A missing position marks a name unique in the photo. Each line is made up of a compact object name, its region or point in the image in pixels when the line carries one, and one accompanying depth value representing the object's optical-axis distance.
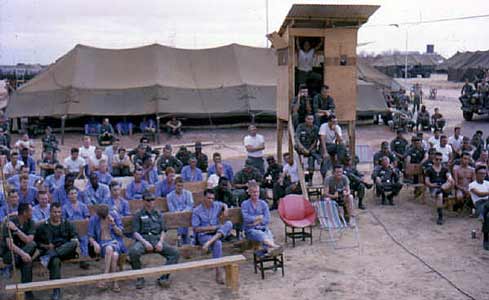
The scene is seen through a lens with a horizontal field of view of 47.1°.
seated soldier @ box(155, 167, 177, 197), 9.52
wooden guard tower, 11.73
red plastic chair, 8.94
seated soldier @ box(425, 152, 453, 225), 10.43
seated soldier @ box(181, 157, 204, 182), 10.84
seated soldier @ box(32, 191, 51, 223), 7.65
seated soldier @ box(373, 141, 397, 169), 12.02
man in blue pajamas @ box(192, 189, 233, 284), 7.64
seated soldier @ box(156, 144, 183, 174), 12.01
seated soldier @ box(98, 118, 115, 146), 18.45
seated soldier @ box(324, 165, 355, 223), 9.86
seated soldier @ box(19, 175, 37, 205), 8.79
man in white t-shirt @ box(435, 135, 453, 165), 12.12
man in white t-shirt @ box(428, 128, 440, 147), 12.65
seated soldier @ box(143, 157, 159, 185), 10.71
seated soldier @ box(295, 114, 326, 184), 11.05
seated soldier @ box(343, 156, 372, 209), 11.09
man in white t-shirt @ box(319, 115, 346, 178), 10.91
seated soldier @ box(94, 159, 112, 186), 10.14
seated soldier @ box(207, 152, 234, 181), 10.62
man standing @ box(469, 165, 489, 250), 9.61
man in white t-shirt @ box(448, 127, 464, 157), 12.97
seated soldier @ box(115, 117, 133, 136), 22.19
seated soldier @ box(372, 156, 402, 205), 11.37
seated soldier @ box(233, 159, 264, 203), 10.44
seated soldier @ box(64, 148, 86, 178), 11.54
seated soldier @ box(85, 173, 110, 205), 8.80
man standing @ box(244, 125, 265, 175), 12.09
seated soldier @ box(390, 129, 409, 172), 12.81
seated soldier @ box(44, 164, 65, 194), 9.62
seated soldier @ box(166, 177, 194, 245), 8.63
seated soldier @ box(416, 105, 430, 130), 22.33
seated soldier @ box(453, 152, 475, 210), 10.41
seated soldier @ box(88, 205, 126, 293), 7.27
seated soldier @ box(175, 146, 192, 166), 12.72
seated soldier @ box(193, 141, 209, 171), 12.62
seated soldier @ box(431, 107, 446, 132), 21.11
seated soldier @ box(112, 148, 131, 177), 12.38
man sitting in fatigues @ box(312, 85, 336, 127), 11.48
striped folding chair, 9.16
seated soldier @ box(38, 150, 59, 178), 12.23
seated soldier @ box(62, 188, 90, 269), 7.93
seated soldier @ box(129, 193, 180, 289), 7.21
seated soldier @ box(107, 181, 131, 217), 8.17
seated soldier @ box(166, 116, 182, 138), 21.89
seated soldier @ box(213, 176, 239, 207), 9.21
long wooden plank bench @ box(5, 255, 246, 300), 6.38
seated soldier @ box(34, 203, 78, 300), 6.92
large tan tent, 22.08
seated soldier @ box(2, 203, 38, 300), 6.76
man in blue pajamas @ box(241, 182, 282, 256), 7.92
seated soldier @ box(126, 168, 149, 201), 9.45
